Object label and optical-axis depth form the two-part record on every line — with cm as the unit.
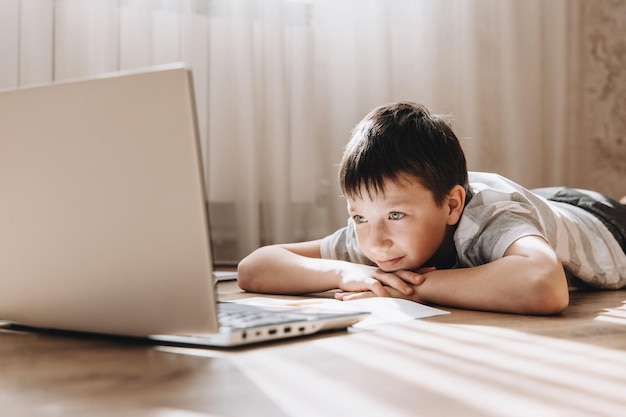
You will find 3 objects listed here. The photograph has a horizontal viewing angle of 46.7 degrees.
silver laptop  62
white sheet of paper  95
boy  104
